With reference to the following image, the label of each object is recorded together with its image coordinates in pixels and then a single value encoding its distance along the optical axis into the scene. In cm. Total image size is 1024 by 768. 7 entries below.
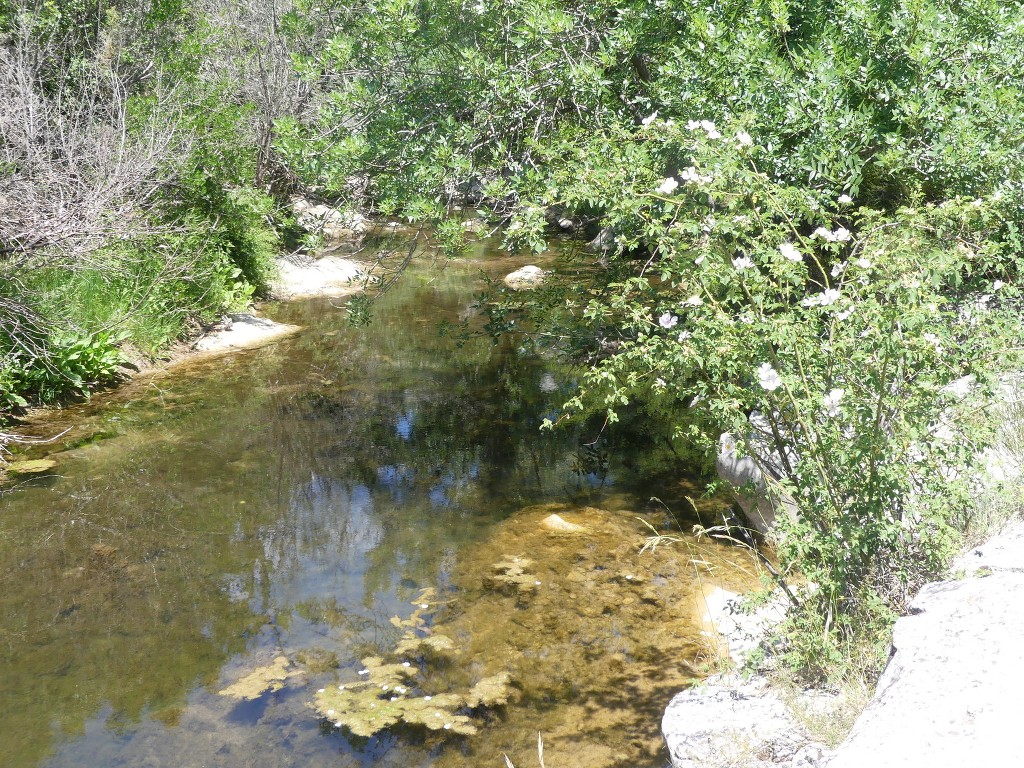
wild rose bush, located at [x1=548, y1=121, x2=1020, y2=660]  373
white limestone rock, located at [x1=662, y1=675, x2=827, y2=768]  339
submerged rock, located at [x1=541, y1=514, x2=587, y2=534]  702
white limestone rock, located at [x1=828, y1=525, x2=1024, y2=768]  254
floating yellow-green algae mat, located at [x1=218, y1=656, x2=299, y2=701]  513
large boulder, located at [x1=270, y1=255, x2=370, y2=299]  1617
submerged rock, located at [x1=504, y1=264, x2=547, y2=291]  1561
